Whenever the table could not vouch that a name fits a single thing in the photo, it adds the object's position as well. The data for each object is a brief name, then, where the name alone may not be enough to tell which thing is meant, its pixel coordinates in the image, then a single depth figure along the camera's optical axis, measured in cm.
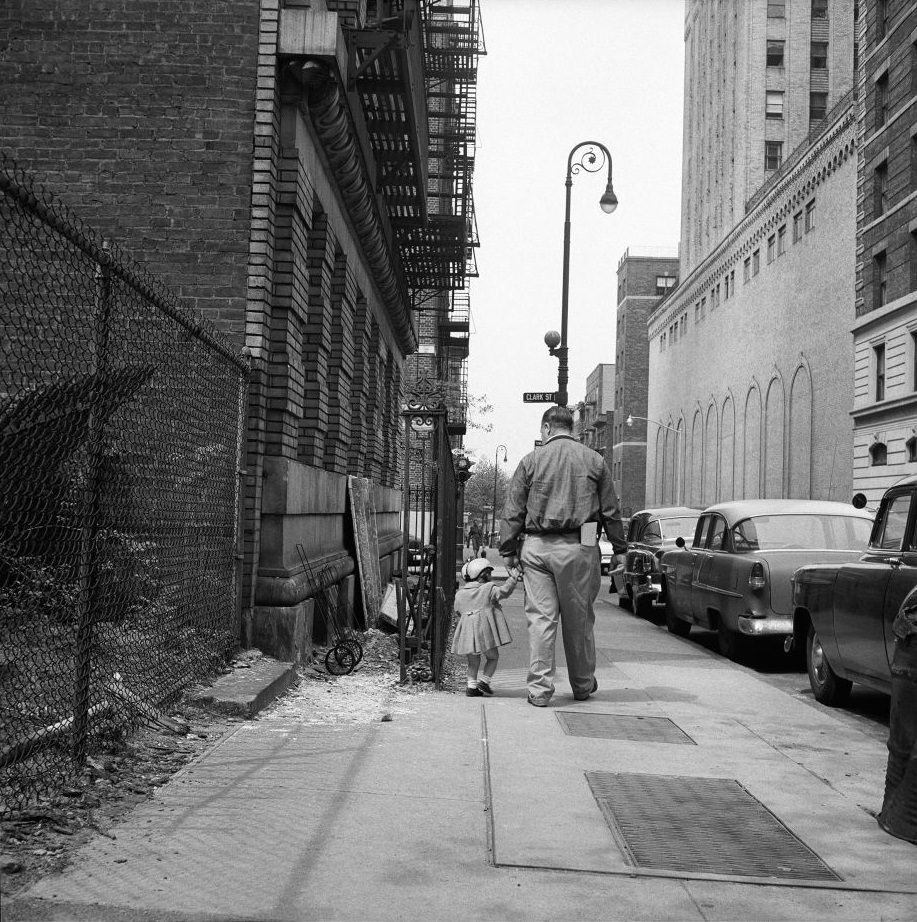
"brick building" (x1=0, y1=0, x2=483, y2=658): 873
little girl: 784
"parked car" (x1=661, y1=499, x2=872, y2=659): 1074
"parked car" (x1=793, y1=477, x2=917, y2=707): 716
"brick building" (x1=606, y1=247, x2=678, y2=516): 9912
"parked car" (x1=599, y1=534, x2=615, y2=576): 3466
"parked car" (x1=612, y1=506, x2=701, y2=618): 1705
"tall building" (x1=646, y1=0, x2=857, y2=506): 4544
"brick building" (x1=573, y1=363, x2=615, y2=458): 11229
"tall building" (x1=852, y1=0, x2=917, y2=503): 3544
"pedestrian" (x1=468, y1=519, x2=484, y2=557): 4072
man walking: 765
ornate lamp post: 2164
